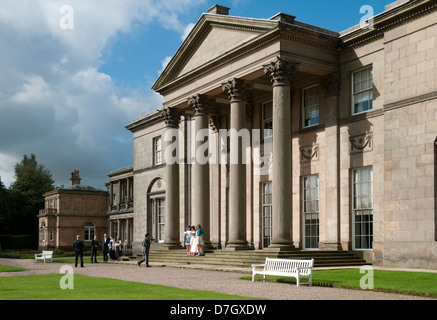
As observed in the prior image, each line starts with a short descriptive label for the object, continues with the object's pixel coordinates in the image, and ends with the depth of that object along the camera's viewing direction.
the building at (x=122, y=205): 55.38
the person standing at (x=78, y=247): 28.83
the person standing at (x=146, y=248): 28.20
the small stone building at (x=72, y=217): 71.88
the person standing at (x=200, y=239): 29.15
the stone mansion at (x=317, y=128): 22.92
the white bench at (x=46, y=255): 35.23
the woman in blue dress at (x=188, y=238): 30.73
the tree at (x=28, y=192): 82.81
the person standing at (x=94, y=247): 33.28
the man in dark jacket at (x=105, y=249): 35.81
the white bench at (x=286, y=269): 16.69
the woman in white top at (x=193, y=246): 29.77
